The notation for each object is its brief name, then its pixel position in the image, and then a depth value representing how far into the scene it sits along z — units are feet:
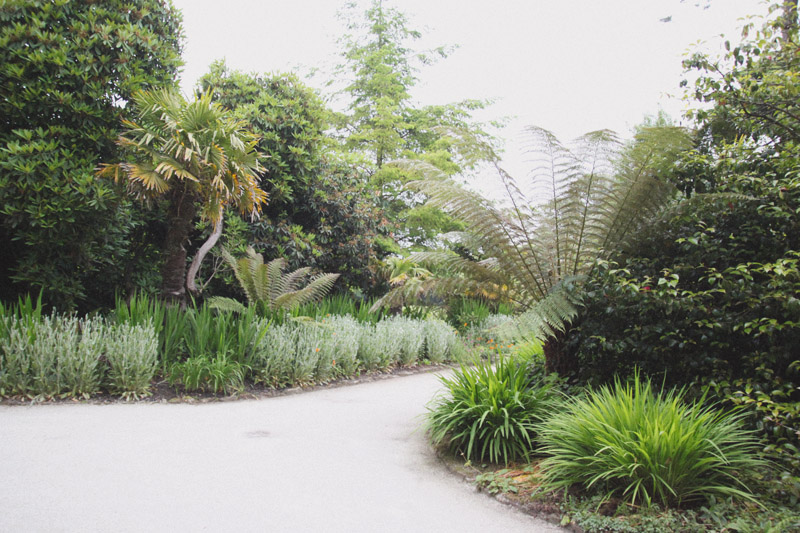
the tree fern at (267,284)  22.29
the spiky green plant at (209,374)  16.38
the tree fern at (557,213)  12.61
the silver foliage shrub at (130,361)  15.42
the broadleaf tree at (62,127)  17.33
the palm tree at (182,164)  18.16
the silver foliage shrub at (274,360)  18.13
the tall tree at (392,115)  45.57
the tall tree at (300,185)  27.84
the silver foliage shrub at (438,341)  26.05
